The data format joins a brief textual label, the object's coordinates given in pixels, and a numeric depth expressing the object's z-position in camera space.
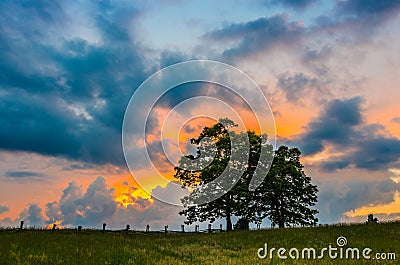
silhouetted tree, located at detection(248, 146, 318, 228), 49.09
